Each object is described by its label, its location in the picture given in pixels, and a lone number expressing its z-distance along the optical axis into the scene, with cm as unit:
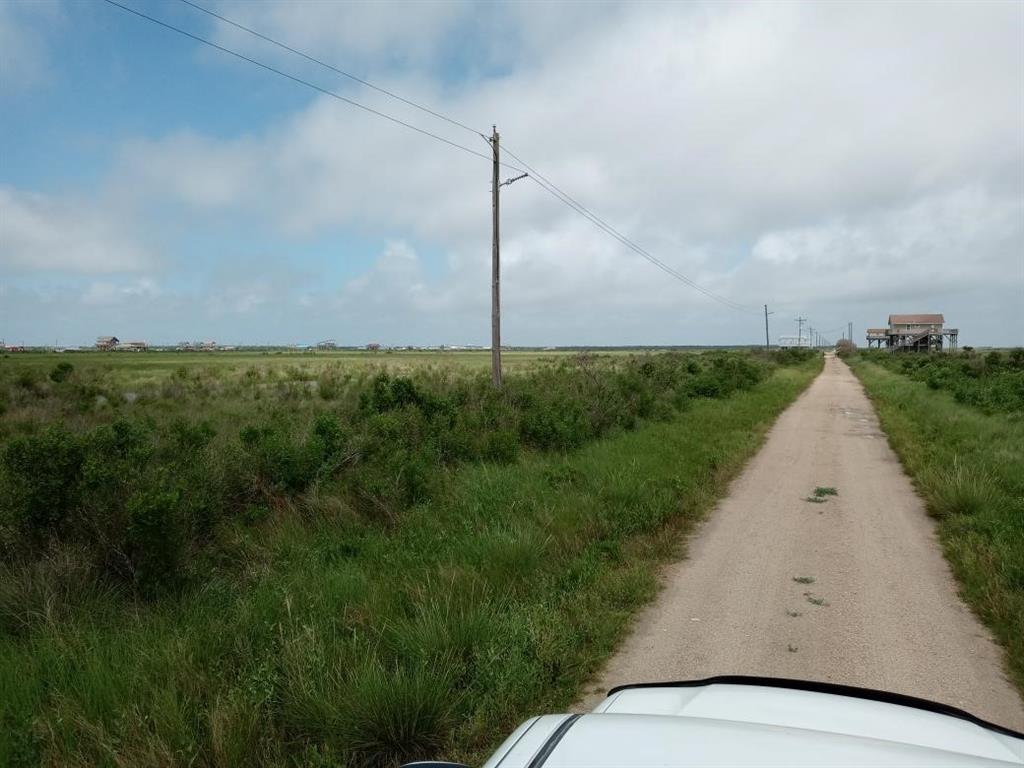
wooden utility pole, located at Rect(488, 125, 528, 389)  1669
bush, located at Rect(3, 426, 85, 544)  617
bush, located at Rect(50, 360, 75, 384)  2566
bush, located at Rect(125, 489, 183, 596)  571
